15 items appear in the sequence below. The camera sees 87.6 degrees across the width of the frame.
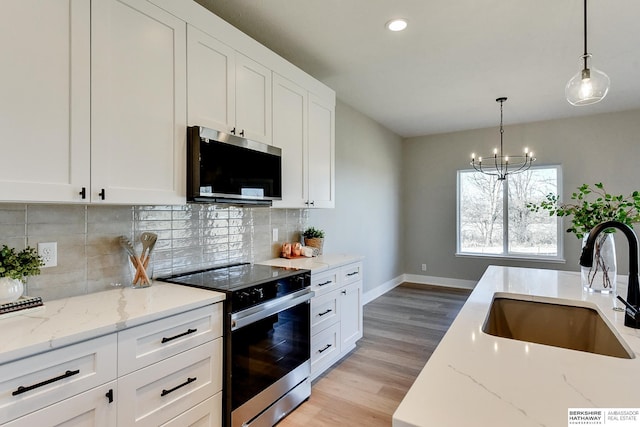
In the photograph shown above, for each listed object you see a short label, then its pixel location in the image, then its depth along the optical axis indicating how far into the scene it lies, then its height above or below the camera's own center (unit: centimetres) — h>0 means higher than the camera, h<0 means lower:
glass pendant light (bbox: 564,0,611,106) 172 +68
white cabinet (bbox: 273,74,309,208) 258 +63
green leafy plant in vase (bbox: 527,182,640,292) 160 -9
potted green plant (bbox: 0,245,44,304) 135 -23
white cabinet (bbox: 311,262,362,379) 255 -84
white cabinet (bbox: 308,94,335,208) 298 +59
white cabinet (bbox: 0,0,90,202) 127 +47
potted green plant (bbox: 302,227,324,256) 326 -23
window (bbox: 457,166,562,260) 508 -3
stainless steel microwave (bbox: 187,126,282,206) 189 +30
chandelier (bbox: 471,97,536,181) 517 +81
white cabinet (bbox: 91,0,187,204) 152 +56
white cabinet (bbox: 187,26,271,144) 194 +81
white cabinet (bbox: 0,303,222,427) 109 -63
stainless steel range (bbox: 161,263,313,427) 175 -73
